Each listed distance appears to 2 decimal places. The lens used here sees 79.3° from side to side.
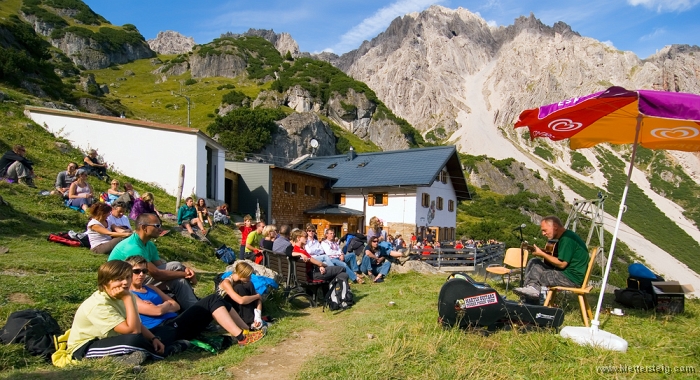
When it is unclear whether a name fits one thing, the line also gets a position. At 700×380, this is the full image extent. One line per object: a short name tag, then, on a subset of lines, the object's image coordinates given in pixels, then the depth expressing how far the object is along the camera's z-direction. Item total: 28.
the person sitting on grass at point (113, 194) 11.00
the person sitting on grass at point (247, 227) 9.89
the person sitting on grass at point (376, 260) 10.13
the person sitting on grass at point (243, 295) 5.14
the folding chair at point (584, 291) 4.95
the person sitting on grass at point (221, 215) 16.31
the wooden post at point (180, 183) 14.70
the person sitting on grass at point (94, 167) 14.21
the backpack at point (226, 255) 9.86
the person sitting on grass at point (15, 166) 10.97
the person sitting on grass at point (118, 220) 7.56
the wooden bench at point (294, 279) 6.71
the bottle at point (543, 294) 5.34
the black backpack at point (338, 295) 6.62
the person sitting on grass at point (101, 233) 6.99
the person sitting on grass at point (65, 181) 10.58
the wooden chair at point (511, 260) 7.92
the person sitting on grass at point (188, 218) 11.63
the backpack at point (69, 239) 7.87
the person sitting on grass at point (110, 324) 3.59
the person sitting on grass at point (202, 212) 12.54
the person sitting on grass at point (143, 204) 9.93
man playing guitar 5.36
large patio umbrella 4.27
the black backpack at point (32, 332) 3.67
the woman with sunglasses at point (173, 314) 4.33
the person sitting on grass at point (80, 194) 10.11
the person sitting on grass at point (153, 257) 4.92
